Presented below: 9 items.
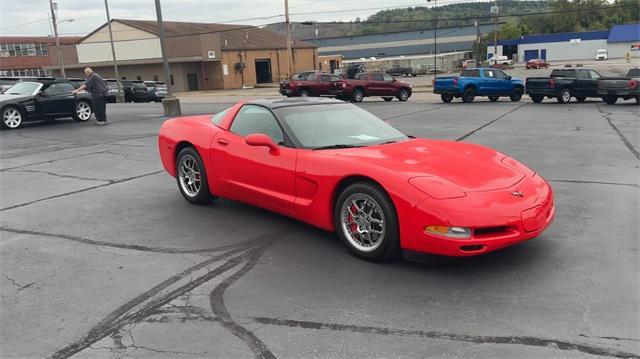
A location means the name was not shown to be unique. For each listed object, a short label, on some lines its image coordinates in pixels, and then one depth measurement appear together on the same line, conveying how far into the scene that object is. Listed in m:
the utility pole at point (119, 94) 34.38
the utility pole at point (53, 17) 42.61
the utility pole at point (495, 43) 82.61
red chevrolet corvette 4.03
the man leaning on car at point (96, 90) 15.18
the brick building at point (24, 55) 74.69
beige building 54.34
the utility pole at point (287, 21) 41.97
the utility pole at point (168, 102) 19.46
